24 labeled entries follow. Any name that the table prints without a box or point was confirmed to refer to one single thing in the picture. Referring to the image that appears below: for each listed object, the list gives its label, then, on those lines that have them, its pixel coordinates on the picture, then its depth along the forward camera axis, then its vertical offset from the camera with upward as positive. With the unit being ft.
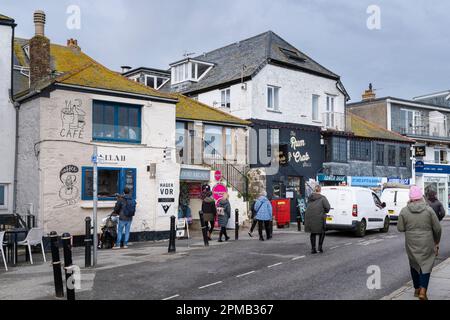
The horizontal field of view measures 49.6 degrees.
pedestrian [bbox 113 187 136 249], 49.03 -2.79
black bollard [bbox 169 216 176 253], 46.06 -5.58
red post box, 75.72 -4.97
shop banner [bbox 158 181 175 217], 57.67 -2.25
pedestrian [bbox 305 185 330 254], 42.98 -3.29
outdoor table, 40.40 -5.16
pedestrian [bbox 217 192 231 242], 55.52 -4.08
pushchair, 50.29 -5.53
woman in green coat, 25.38 -3.06
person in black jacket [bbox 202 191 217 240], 55.06 -3.37
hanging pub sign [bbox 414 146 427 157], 123.34 +7.02
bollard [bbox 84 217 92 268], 37.91 -5.75
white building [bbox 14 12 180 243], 51.11 +3.89
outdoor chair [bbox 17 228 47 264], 40.24 -4.85
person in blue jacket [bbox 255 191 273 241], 55.11 -3.62
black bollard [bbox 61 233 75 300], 26.00 -4.86
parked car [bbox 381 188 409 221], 84.02 -3.56
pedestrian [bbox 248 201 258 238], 56.99 -4.69
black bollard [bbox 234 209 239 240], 57.47 -5.75
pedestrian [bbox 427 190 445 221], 40.86 -2.07
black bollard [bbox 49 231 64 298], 27.40 -5.48
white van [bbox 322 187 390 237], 59.00 -3.78
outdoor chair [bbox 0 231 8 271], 36.80 -4.50
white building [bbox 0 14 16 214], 56.65 +6.68
